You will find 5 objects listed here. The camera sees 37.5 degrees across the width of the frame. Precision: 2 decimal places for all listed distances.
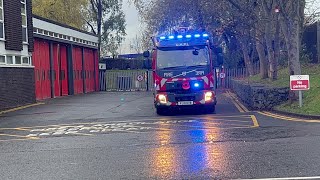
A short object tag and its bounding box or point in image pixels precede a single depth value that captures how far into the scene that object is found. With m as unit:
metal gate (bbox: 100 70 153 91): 46.28
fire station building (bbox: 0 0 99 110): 23.64
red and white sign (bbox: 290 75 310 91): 16.83
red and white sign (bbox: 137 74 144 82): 45.87
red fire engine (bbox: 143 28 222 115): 17.20
